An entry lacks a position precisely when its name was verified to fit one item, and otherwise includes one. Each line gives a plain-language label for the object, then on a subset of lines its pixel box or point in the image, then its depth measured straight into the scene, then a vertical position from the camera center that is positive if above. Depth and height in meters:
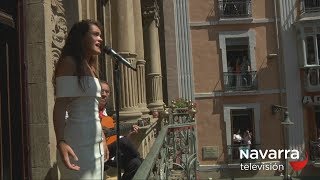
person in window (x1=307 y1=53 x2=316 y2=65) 21.44 +1.84
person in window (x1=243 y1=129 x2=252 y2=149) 21.38 -1.50
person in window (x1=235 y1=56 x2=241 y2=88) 21.73 +1.36
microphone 3.26 +0.36
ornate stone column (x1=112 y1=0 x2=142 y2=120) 8.38 +1.03
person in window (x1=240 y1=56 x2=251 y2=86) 21.88 +1.45
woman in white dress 2.62 +0.02
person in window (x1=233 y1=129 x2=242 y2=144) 21.38 -1.48
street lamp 21.06 -1.12
